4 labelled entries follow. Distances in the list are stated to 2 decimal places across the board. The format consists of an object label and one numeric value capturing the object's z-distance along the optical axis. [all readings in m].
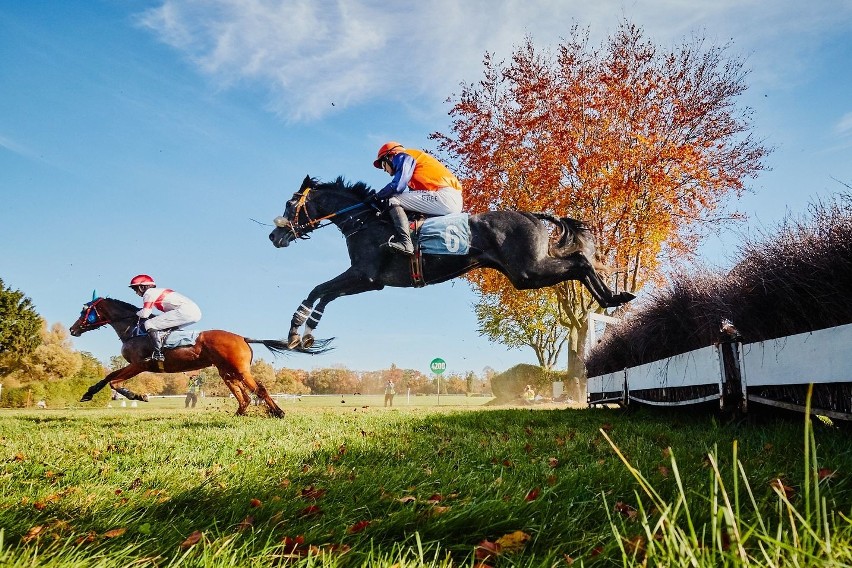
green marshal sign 33.88
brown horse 10.54
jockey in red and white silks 10.45
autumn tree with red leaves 16.11
